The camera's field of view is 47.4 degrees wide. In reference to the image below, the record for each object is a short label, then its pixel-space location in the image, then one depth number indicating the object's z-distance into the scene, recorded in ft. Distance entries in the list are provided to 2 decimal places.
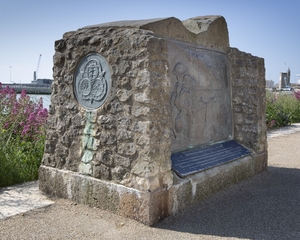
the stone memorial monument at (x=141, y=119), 10.79
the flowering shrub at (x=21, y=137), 15.44
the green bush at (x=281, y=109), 37.36
